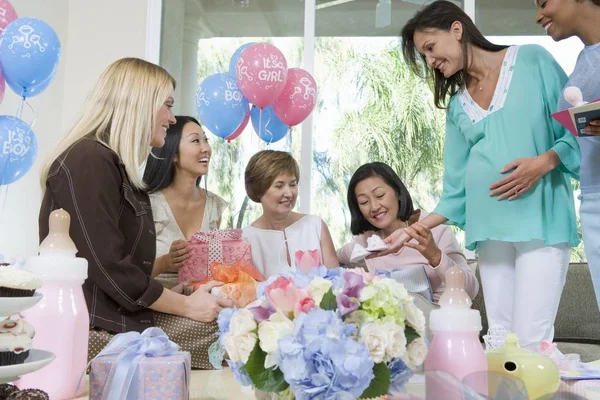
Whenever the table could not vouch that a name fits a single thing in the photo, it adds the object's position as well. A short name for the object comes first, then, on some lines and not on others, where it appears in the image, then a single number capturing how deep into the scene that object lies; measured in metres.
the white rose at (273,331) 0.85
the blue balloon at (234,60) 3.37
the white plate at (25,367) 0.86
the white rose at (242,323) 0.89
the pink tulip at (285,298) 0.89
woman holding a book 1.81
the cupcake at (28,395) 0.86
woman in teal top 1.87
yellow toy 1.04
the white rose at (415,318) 0.92
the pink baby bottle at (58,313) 1.13
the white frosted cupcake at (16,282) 0.89
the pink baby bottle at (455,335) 1.04
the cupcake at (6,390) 0.88
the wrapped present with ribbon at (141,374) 1.05
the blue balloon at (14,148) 2.72
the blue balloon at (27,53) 2.70
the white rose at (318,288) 0.89
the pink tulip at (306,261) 0.99
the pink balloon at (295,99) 3.32
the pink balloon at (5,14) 2.84
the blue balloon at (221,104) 3.20
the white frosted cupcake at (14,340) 0.90
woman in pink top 2.69
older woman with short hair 2.85
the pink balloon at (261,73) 3.11
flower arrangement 0.82
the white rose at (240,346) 0.88
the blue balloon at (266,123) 3.45
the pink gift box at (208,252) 2.43
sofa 3.17
